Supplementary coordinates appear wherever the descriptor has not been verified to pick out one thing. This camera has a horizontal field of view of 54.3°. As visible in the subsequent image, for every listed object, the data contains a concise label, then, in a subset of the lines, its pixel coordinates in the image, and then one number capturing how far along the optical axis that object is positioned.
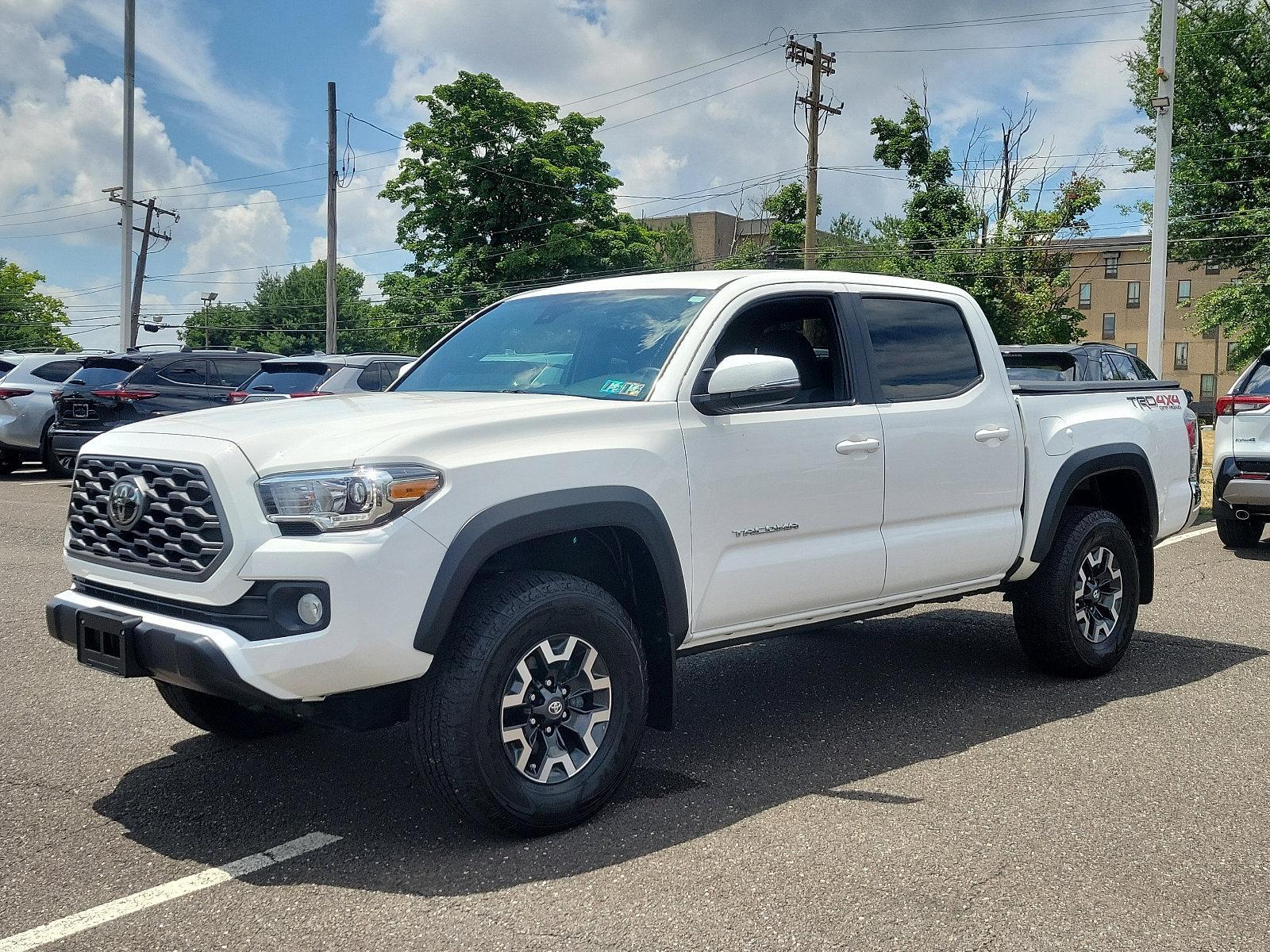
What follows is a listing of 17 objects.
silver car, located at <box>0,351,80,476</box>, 16.84
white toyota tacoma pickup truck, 3.67
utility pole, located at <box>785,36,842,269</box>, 30.41
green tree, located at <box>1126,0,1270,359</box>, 30.56
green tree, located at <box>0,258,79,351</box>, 97.69
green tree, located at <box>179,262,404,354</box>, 104.00
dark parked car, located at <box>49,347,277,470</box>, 15.37
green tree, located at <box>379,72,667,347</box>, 44.60
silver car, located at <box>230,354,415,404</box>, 14.39
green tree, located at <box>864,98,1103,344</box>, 42.31
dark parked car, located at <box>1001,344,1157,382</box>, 12.17
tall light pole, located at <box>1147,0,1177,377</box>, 15.68
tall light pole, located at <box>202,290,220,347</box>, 109.03
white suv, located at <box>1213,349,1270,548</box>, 10.04
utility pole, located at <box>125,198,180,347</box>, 51.06
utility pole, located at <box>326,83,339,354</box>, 34.47
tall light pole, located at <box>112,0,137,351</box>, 29.00
